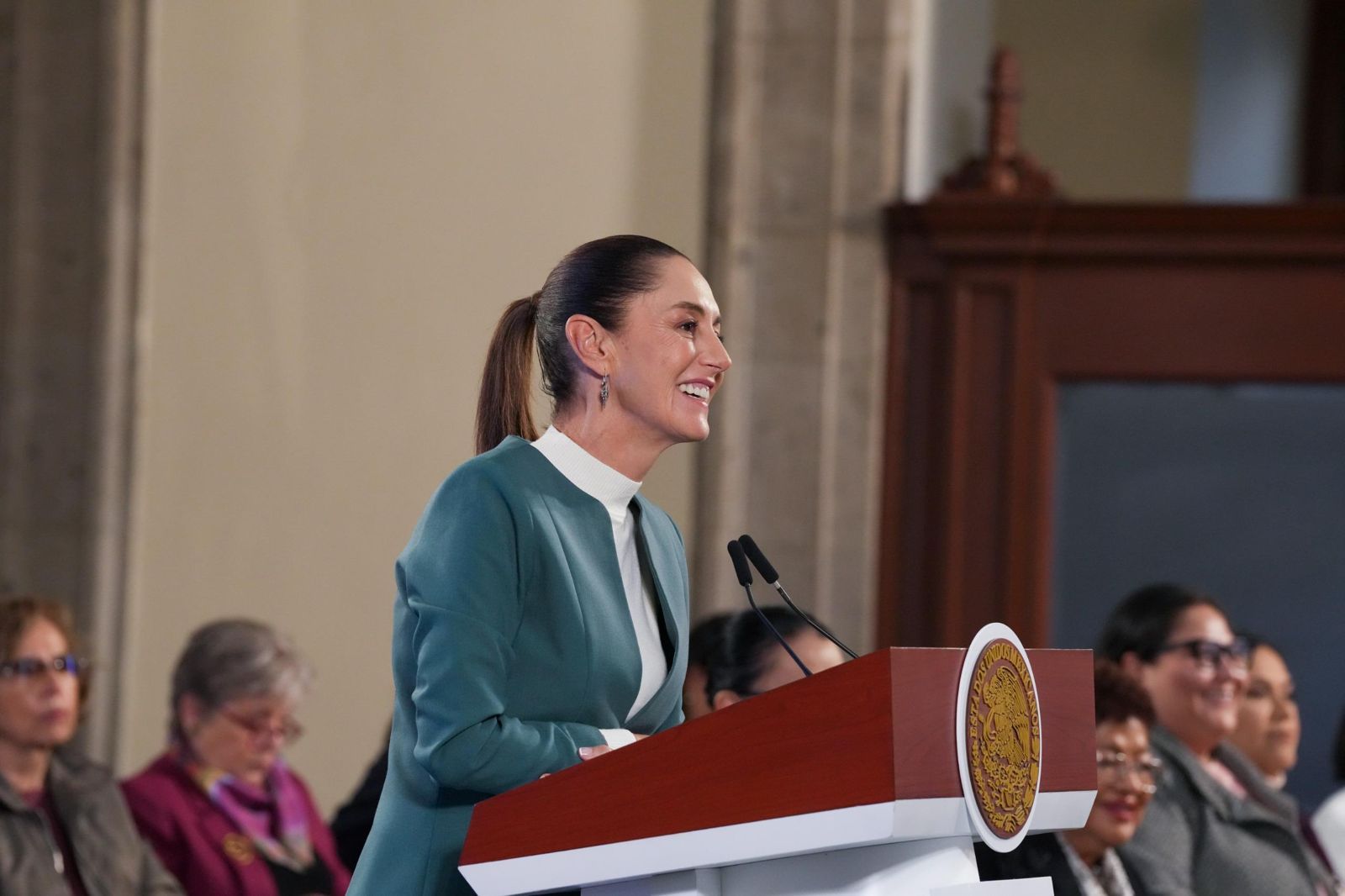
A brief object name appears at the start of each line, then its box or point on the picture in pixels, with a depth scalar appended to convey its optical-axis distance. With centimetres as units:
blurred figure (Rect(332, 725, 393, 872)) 941
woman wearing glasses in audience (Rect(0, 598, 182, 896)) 931
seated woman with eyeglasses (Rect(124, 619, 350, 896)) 1023
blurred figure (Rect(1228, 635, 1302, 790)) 1111
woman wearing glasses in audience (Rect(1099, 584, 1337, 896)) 866
